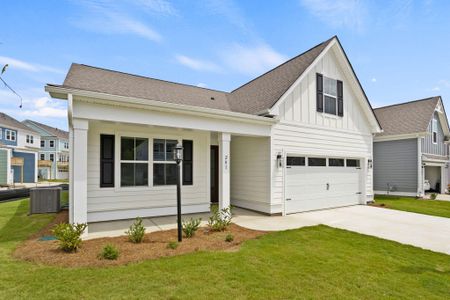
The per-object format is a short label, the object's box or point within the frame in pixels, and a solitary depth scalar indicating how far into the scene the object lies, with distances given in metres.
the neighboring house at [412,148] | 14.73
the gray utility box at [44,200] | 8.26
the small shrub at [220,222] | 6.38
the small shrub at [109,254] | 4.34
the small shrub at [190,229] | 5.77
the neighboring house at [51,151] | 33.43
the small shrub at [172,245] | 4.94
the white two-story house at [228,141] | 6.29
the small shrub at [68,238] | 4.65
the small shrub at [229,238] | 5.50
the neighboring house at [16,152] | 22.09
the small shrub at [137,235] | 5.30
